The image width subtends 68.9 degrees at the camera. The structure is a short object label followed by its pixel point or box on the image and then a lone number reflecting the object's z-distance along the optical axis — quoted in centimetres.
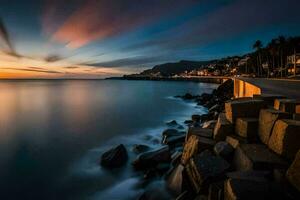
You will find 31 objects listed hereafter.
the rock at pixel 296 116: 413
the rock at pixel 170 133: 1091
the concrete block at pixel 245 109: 537
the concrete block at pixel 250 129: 498
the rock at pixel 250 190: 302
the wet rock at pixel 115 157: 790
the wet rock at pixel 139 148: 933
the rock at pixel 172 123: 1542
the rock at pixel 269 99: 550
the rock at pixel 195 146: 550
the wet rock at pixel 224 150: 490
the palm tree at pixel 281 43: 5737
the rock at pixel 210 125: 743
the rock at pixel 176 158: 680
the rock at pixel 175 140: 960
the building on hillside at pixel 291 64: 5944
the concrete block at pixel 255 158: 386
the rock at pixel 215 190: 372
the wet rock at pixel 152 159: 720
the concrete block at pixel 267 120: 435
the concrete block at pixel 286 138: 371
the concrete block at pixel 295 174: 316
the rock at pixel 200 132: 629
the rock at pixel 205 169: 425
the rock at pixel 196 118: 1461
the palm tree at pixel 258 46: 6981
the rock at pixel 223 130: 558
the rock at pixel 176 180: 524
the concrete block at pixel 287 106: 475
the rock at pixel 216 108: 1640
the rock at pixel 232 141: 491
